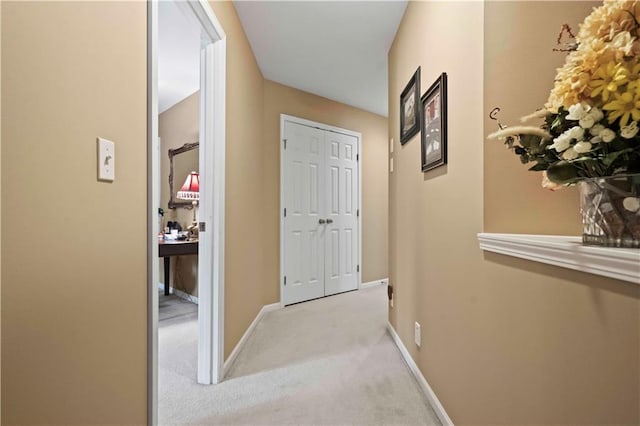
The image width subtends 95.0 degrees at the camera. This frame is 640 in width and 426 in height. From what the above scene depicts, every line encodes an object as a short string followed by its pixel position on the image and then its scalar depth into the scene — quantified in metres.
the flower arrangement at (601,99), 0.49
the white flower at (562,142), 0.56
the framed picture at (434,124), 1.40
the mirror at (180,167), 3.39
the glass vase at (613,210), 0.54
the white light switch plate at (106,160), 0.78
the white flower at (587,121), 0.52
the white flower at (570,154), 0.56
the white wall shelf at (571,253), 0.52
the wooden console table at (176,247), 2.70
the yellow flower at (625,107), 0.48
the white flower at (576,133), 0.53
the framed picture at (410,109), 1.80
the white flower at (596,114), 0.52
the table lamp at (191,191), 3.24
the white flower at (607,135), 0.51
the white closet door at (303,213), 3.22
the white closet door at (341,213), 3.57
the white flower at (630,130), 0.49
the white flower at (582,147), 0.53
